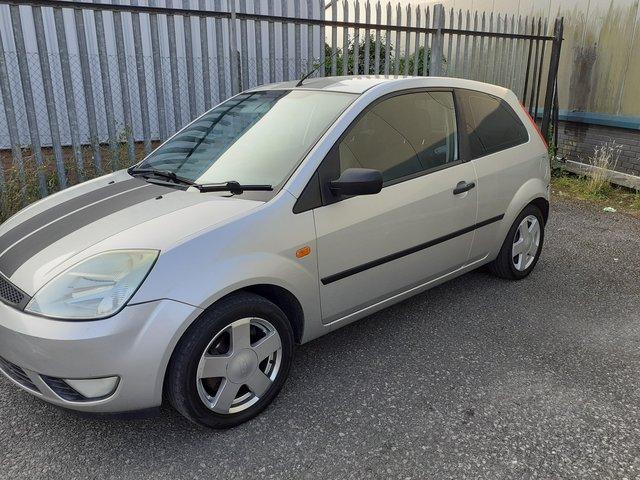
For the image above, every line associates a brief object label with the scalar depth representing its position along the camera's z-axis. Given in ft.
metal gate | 17.67
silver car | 7.48
